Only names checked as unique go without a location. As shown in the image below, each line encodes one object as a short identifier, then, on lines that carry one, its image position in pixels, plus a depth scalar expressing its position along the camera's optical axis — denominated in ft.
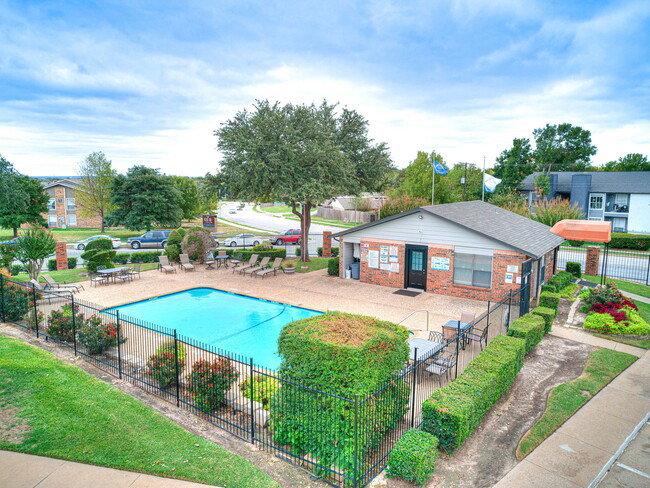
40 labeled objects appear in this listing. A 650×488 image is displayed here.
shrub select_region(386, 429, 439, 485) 20.98
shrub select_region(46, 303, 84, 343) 41.83
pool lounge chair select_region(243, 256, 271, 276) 82.42
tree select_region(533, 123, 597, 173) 244.83
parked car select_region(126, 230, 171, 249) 125.59
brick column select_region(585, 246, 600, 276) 80.33
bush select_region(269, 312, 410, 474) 22.41
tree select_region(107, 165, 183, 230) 153.69
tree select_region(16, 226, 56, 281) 62.23
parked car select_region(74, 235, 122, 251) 122.07
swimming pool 47.63
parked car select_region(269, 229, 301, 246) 128.77
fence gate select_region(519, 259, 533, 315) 49.60
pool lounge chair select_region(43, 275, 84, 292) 64.59
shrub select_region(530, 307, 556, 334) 45.60
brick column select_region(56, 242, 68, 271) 87.61
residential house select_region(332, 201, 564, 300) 58.34
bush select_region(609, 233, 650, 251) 119.55
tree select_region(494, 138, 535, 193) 195.83
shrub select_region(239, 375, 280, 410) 28.71
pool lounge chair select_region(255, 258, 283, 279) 79.83
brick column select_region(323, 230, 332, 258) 103.24
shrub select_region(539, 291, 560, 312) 50.29
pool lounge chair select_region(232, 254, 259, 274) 84.23
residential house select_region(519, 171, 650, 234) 155.84
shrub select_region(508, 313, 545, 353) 38.14
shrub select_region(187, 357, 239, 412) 29.19
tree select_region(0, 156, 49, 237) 155.63
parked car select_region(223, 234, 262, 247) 128.77
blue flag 82.95
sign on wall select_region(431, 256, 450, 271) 63.31
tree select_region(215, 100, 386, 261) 81.00
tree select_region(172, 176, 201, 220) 194.29
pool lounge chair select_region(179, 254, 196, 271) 84.99
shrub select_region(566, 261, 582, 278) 77.00
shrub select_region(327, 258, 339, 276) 78.38
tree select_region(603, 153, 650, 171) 231.34
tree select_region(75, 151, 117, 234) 169.37
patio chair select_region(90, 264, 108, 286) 72.64
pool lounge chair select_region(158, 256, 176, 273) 82.38
